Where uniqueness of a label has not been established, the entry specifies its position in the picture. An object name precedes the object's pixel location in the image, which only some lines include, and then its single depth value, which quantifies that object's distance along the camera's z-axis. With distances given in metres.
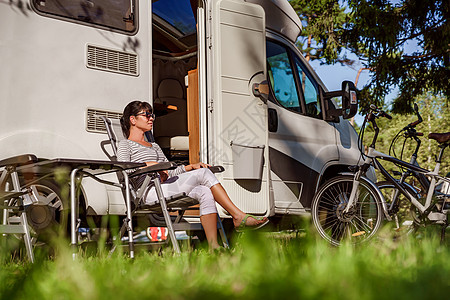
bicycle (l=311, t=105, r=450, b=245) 5.36
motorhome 4.06
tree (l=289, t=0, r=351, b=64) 13.80
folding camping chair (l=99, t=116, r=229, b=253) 3.89
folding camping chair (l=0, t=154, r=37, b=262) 3.33
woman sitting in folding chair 4.24
